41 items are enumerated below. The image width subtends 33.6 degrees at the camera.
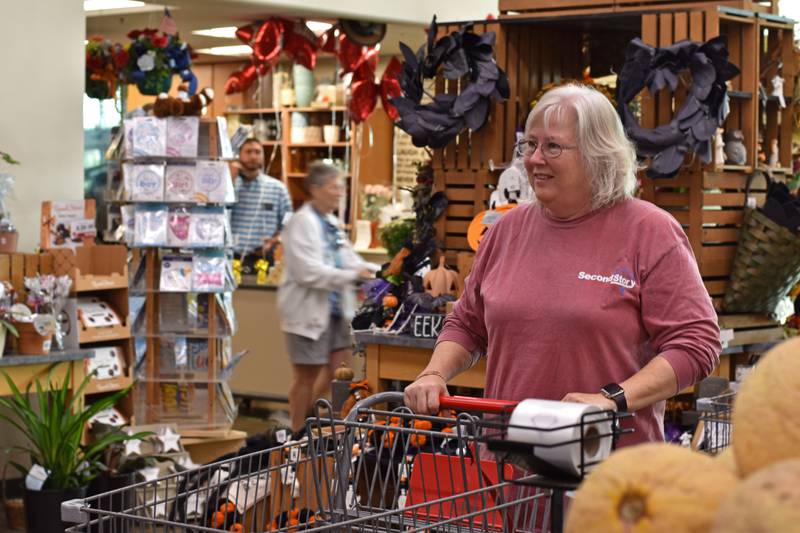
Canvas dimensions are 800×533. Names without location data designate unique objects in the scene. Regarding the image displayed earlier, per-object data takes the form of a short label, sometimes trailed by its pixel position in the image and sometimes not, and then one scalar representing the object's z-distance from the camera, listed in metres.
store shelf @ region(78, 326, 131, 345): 6.86
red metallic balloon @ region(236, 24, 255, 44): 9.23
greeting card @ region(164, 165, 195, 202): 7.45
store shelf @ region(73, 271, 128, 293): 6.86
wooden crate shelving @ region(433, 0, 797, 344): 5.03
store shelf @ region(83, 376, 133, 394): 6.80
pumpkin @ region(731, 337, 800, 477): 1.10
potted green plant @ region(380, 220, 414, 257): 6.12
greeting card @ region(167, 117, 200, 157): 7.41
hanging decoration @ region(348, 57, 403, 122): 9.47
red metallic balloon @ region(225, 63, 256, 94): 9.55
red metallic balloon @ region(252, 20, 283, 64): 9.13
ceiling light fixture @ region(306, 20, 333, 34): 9.76
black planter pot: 5.57
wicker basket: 5.05
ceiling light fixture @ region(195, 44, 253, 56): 11.72
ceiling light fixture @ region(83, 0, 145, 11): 9.30
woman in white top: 7.07
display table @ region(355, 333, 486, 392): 4.92
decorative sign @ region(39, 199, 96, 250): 6.66
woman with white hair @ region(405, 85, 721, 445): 2.42
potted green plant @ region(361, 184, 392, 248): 11.43
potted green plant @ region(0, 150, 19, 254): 6.11
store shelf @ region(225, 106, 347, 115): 11.98
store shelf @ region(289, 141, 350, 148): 12.01
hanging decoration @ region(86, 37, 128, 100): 7.91
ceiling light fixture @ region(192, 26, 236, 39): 10.27
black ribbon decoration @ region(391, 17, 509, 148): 5.35
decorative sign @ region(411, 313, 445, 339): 4.98
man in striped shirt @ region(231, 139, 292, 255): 9.44
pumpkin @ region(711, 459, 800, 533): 0.96
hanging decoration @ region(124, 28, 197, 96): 7.80
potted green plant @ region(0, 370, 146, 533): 5.58
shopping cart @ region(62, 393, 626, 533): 1.58
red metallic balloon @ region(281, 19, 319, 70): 9.27
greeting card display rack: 7.43
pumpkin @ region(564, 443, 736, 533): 1.12
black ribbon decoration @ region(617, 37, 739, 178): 4.78
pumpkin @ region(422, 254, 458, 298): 5.22
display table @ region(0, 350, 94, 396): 5.72
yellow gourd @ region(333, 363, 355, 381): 5.18
